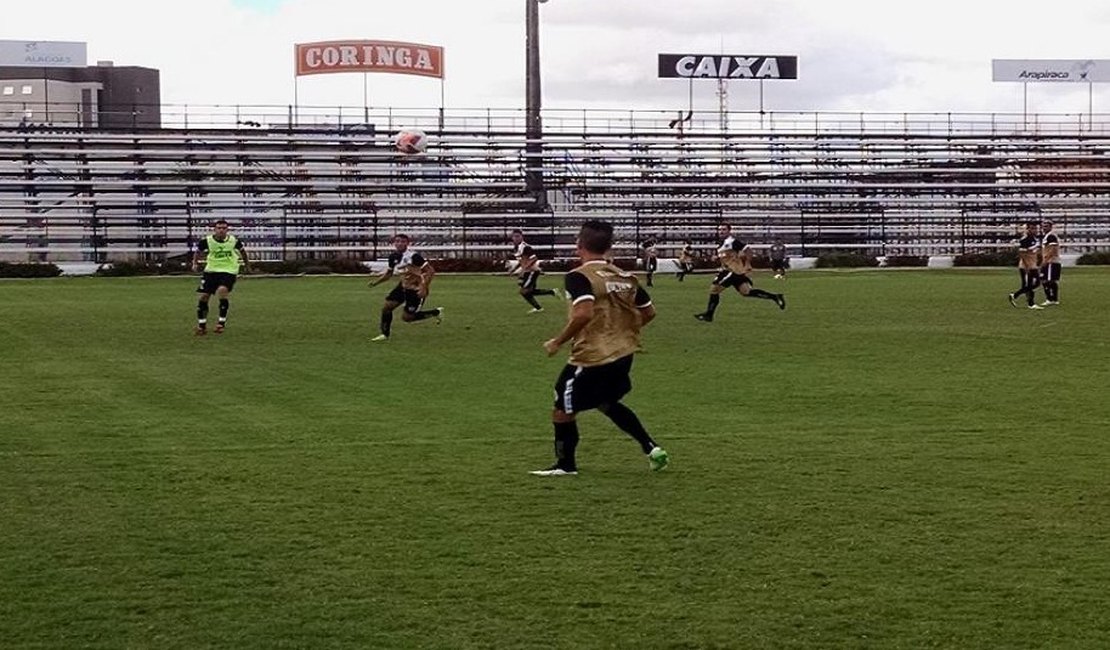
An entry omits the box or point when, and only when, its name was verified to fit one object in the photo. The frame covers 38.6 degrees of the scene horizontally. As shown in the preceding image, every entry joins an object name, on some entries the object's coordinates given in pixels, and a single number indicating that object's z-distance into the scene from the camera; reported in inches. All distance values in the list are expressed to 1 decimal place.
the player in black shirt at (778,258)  1901.1
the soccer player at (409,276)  940.6
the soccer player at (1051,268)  1230.9
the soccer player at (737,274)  1086.4
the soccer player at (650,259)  1733.5
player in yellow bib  952.9
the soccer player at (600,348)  391.9
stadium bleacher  2246.6
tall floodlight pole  2407.7
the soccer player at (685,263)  1829.5
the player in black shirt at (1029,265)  1189.7
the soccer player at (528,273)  1178.6
